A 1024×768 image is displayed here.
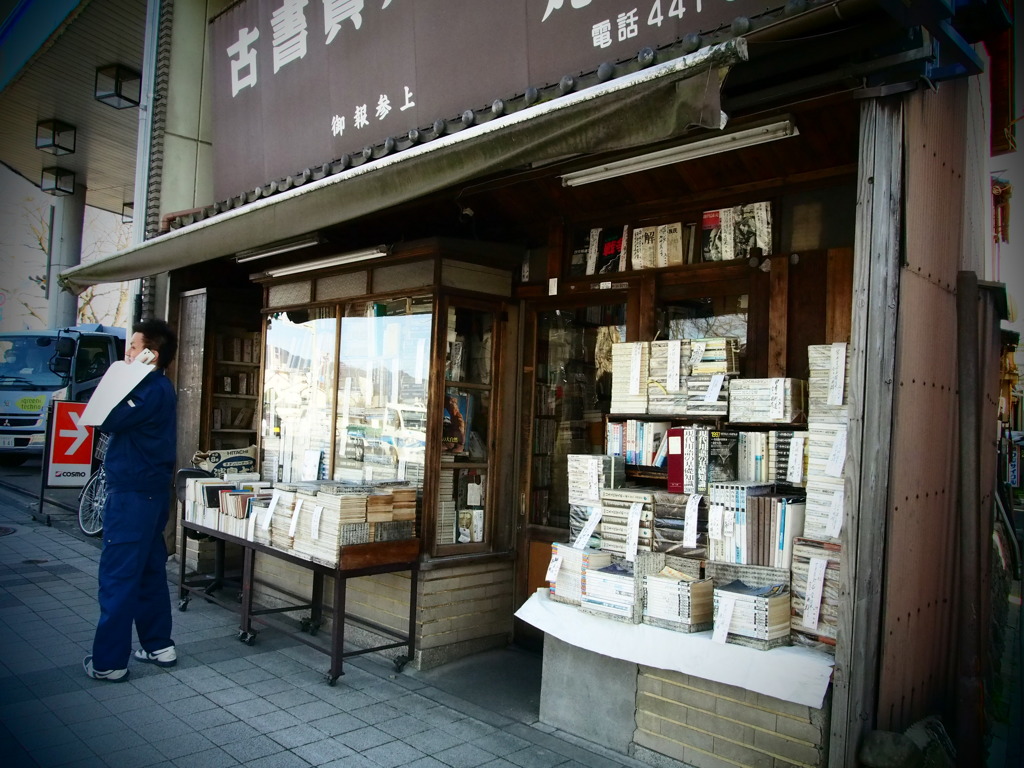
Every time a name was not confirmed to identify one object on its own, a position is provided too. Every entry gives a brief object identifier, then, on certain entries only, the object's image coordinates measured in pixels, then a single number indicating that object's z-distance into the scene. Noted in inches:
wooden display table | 211.2
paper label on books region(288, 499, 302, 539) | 226.1
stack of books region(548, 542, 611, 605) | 184.5
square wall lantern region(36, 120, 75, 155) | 485.1
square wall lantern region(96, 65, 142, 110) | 406.9
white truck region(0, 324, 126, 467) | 583.5
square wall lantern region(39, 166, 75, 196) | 559.5
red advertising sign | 418.3
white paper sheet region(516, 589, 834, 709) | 142.6
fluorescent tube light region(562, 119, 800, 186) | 159.8
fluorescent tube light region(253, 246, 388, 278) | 253.4
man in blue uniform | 203.9
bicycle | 389.1
